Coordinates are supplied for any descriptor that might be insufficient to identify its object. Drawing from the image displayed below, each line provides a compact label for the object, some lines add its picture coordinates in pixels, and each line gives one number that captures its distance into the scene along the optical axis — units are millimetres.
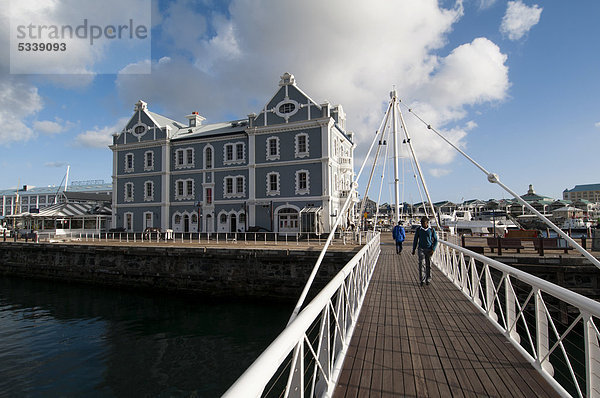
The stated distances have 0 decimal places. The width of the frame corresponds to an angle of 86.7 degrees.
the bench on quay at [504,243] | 14759
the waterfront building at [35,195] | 67625
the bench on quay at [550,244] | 13823
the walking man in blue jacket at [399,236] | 17127
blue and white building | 29094
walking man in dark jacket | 8984
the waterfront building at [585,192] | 125788
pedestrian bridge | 2939
